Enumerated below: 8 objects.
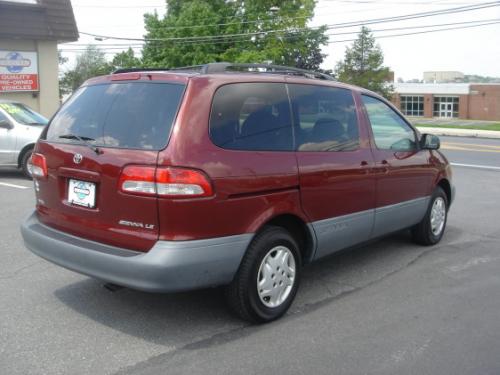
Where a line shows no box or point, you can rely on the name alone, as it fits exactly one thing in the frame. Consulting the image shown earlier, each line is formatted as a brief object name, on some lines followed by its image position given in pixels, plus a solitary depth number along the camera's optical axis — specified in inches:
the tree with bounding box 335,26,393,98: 2516.0
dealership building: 692.1
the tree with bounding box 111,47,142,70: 1795.0
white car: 427.5
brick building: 2925.7
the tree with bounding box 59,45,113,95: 3105.3
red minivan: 145.0
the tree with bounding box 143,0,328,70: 1596.9
